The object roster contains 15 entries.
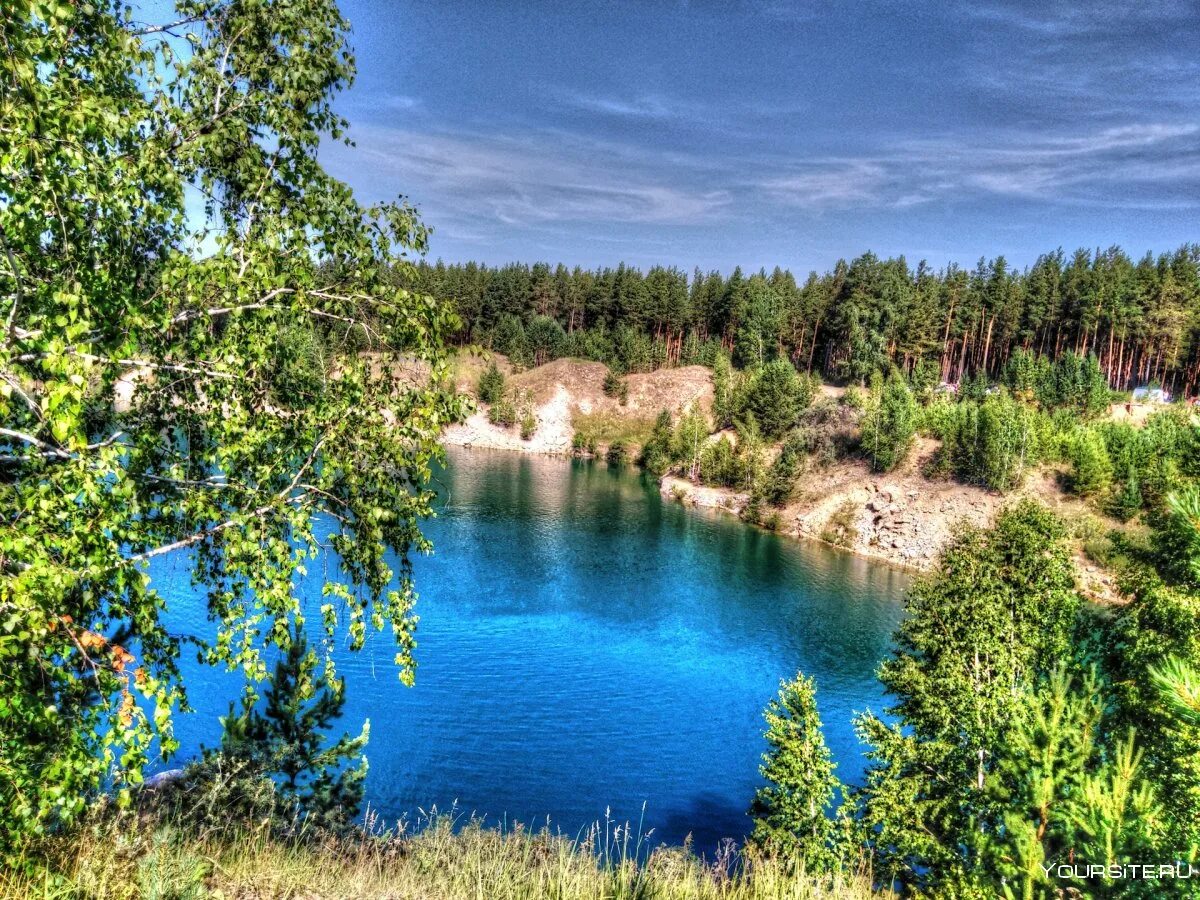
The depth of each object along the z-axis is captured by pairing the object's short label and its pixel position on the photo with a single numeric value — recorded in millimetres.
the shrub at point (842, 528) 79125
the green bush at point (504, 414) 123688
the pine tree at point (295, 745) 15992
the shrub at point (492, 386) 123688
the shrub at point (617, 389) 128875
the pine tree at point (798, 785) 20719
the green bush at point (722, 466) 96600
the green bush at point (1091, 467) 70312
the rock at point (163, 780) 14832
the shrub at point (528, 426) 123625
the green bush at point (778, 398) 102500
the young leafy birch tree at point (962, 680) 18891
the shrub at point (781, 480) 88188
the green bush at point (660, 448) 109812
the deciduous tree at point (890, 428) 84250
